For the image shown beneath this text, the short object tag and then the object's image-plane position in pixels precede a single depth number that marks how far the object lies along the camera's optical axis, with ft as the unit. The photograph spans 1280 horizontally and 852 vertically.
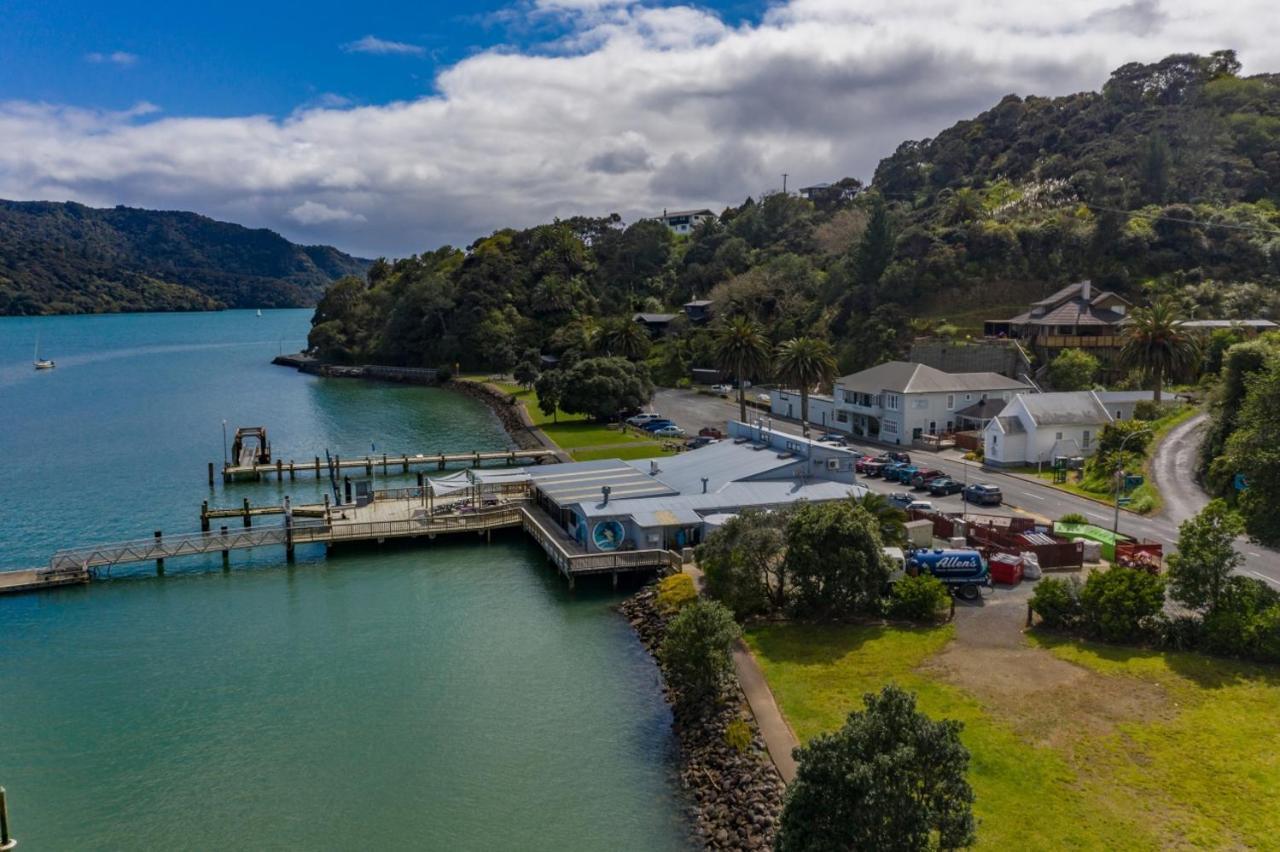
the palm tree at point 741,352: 250.78
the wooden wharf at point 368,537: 139.54
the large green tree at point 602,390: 274.77
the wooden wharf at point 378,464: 231.50
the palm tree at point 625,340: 359.91
